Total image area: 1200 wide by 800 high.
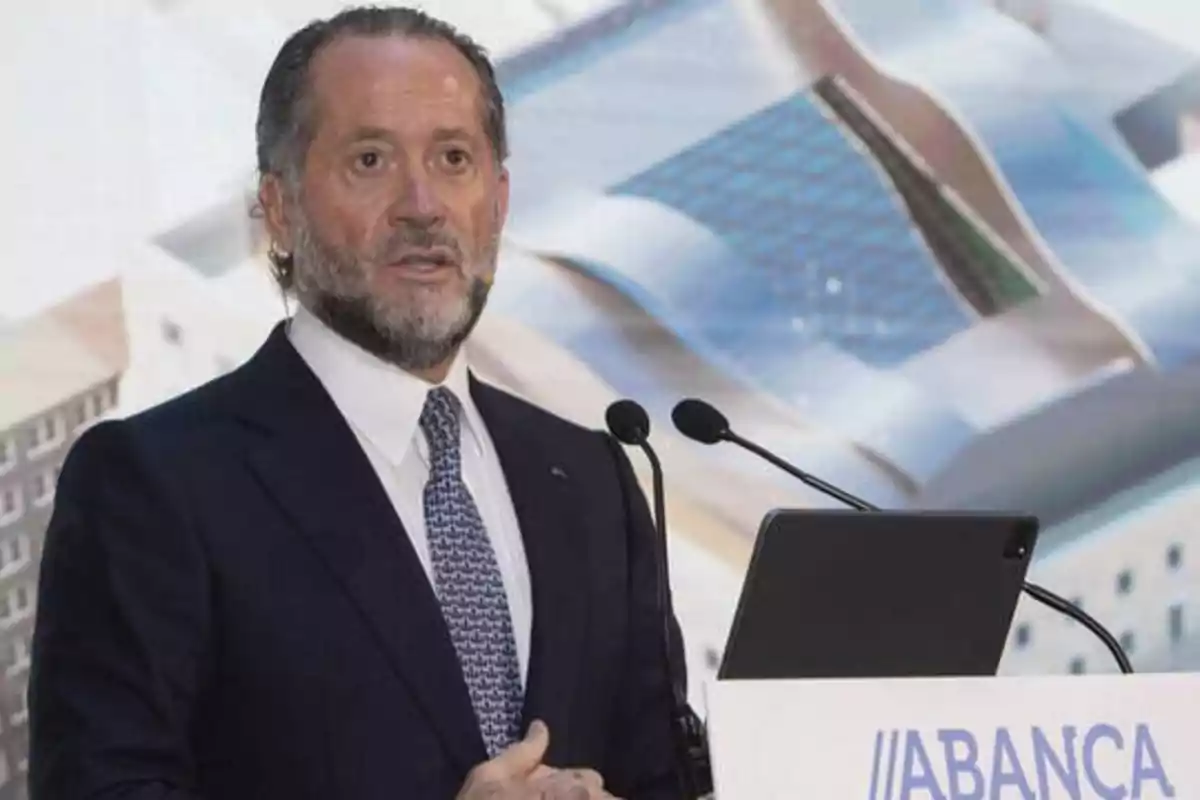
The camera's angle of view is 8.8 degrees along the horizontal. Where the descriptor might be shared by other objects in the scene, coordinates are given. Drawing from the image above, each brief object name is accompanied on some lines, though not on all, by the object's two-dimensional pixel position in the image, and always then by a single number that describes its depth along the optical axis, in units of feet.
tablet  17.93
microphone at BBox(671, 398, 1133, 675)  18.57
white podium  17.42
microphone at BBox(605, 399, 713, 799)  18.02
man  18.10
